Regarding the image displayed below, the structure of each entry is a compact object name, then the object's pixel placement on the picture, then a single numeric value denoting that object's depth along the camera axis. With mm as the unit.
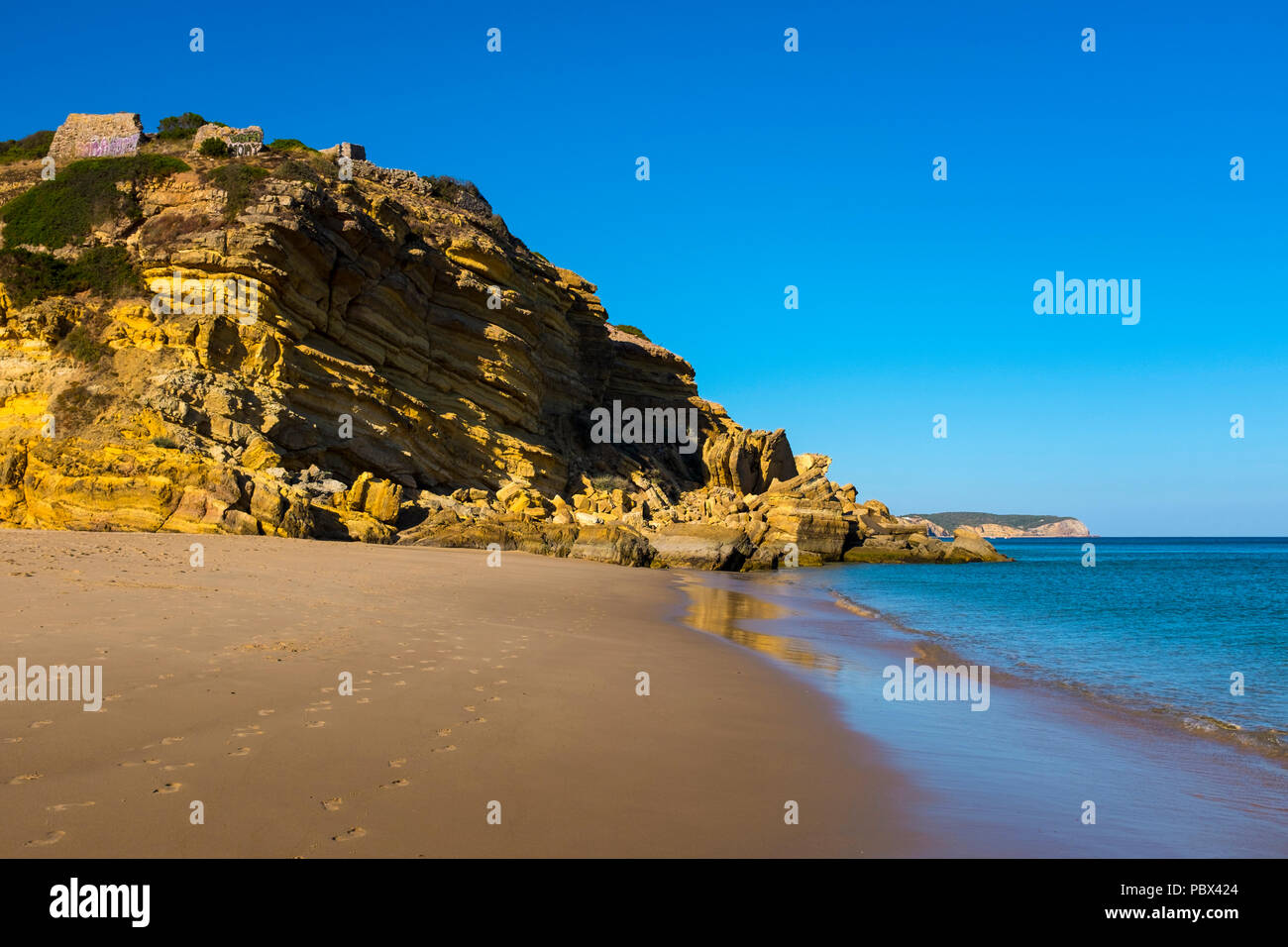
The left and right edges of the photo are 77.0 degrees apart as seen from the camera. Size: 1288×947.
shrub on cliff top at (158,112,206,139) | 37044
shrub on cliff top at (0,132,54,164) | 35562
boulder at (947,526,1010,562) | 50938
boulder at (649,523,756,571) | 29453
